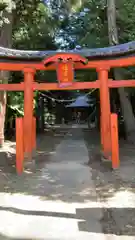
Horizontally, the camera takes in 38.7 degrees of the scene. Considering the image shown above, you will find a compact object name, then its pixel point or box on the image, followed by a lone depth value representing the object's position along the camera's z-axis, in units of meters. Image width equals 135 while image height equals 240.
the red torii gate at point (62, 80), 6.03
